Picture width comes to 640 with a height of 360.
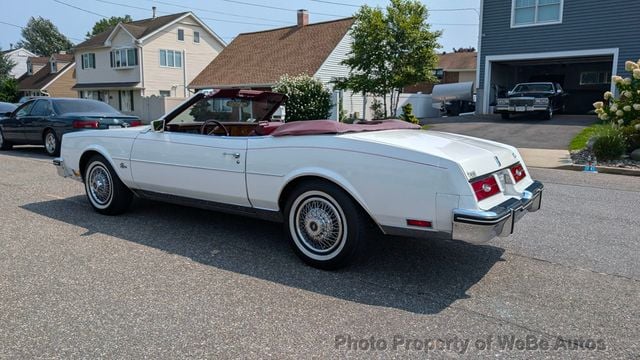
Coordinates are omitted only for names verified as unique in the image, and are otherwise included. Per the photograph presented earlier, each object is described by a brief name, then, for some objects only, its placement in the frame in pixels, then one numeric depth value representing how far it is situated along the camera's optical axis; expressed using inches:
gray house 770.2
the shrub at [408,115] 859.4
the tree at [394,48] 864.9
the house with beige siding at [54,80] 2021.4
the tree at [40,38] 3688.5
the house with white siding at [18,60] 2546.8
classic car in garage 776.9
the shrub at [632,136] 452.8
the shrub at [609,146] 432.5
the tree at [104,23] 3417.3
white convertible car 144.9
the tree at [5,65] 2319.1
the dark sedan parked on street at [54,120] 458.9
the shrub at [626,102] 461.1
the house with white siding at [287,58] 1189.1
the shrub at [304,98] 817.5
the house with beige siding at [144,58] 1533.0
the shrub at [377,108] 1100.5
